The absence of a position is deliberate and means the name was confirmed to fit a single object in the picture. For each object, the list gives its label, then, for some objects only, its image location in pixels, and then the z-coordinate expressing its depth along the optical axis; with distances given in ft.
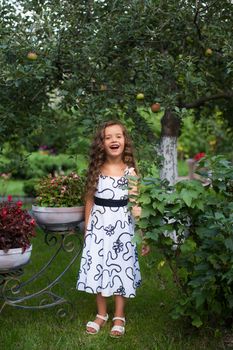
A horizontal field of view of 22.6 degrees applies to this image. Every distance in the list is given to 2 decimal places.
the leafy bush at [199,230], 9.67
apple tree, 12.99
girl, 11.46
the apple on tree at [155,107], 13.76
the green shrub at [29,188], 31.43
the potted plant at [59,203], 11.46
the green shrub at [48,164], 35.50
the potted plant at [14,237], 10.32
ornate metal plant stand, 10.96
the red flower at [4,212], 10.67
